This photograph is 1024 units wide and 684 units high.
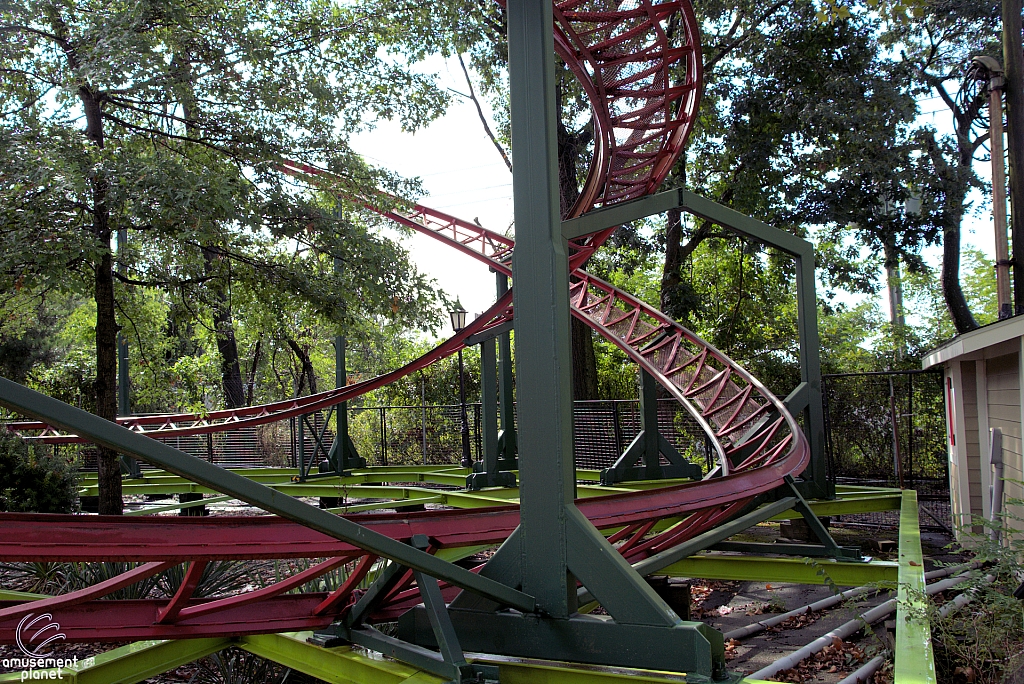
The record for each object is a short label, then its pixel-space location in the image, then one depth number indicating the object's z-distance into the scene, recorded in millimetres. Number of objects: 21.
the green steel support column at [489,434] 8562
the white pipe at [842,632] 3600
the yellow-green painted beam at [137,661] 3203
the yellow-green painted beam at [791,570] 4961
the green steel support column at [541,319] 3023
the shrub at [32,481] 6957
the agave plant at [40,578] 6320
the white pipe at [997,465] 5859
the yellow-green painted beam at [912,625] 2721
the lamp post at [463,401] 11289
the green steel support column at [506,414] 9516
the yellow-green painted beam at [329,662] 3080
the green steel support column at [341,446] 10305
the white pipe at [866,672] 3305
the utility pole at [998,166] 9508
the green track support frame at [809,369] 6457
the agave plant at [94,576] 5754
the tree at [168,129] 6406
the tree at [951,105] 12289
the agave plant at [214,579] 5449
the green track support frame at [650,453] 8695
